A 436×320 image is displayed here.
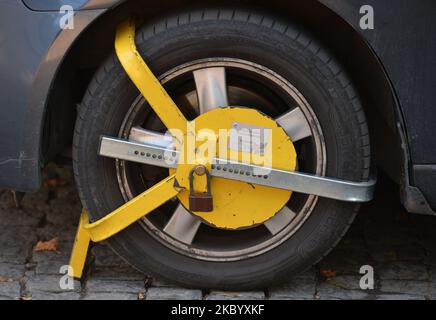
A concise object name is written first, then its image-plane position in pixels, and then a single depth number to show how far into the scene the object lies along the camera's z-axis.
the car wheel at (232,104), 3.16
